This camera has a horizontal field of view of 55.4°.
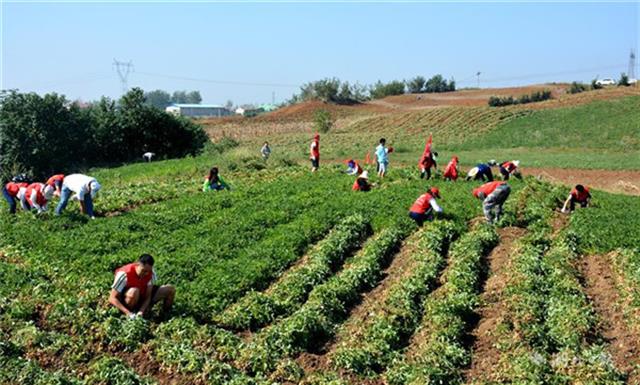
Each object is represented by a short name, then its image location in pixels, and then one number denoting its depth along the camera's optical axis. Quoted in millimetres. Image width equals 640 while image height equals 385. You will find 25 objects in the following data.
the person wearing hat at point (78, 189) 16266
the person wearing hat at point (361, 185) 20953
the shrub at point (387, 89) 112375
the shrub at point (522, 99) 73875
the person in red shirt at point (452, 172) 22719
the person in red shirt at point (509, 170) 22056
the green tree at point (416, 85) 118062
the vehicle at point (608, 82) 95225
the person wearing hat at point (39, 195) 16734
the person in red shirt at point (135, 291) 10219
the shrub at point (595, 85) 79062
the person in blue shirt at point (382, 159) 23500
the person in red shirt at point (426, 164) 23000
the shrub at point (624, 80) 78706
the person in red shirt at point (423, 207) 16422
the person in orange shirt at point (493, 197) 16219
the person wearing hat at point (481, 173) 21891
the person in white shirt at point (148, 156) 41250
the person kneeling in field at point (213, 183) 21750
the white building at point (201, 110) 156125
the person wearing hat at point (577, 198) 18562
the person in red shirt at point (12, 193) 17359
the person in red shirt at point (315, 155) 25859
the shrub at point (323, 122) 64562
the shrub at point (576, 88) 80250
